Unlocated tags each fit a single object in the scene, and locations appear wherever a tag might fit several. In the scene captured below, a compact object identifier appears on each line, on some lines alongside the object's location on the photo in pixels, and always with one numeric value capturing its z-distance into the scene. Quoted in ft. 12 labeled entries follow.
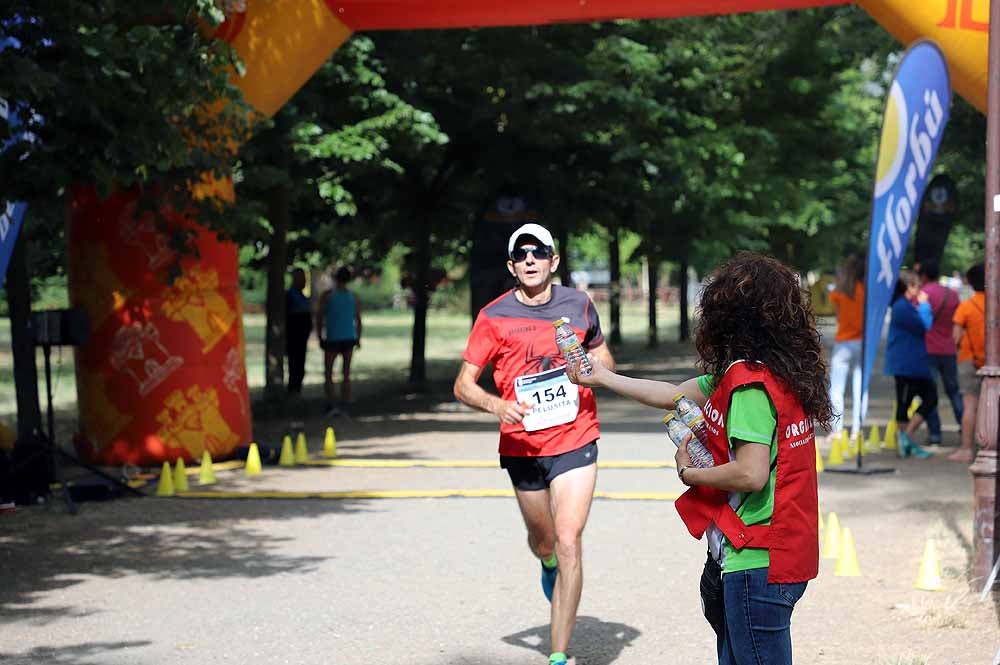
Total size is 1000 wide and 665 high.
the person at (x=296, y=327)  67.67
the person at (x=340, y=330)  61.87
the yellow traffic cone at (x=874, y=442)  48.08
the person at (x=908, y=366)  46.24
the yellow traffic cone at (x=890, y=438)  48.85
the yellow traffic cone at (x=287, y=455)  45.52
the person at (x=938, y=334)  48.47
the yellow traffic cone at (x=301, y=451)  45.96
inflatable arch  43.60
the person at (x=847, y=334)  47.47
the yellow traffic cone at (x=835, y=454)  43.55
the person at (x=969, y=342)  43.16
